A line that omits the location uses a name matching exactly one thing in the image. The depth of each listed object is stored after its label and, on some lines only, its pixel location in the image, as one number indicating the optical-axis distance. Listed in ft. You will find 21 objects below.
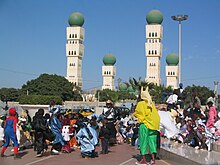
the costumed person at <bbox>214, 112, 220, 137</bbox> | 31.58
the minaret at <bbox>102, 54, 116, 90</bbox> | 284.61
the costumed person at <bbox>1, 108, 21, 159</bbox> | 29.35
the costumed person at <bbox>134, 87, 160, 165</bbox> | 24.27
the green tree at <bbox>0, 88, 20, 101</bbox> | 207.82
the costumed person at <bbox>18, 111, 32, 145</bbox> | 36.22
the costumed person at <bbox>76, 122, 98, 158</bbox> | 29.73
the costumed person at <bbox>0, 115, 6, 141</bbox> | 35.99
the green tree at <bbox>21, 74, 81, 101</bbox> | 194.18
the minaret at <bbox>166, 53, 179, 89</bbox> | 268.82
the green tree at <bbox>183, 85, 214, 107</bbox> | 201.67
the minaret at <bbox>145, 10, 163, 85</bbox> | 267.80
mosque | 266.77
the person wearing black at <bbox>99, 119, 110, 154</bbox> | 32.63
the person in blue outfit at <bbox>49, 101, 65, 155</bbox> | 30.96
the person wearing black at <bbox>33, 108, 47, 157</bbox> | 30.01
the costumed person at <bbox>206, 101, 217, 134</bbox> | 31.91
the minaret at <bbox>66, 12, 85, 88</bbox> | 272.10
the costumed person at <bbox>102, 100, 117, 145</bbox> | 36.32
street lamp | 122.21
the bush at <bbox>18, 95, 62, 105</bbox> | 163.94
